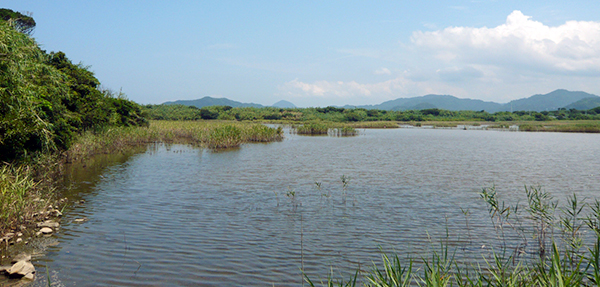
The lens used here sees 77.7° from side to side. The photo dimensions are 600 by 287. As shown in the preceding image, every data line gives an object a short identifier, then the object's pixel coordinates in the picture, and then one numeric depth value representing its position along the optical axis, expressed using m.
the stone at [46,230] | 7.58
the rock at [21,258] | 5.93
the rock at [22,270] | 5.43
